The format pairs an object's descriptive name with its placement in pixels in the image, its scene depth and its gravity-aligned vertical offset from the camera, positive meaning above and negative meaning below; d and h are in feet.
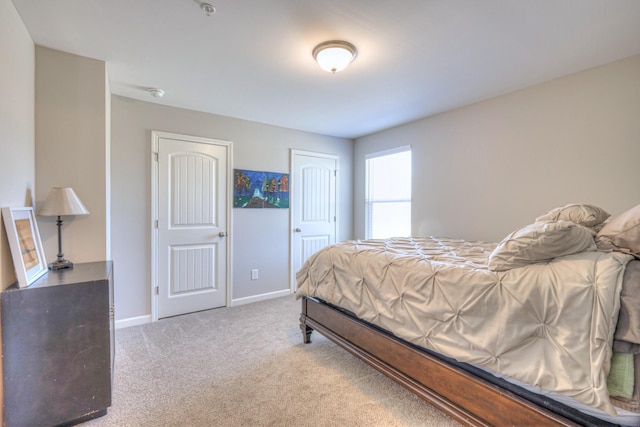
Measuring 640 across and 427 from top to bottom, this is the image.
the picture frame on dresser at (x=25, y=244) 5.19 -0.62
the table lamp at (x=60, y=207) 6.50 +0.10
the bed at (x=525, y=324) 3.49 -1.66
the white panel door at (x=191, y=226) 10.83 -0.55
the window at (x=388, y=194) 13.29 +0.85
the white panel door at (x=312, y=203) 14.03 +0.42
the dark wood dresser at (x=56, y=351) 4.99 -2.51
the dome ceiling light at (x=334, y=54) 6.70 +3.70
